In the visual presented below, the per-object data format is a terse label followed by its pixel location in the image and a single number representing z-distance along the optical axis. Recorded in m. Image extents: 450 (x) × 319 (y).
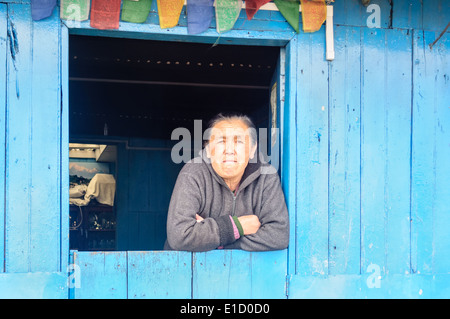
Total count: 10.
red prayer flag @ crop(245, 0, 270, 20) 2.75
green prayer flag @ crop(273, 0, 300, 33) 2.79
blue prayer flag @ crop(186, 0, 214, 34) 2.71
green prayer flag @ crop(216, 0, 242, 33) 2.73
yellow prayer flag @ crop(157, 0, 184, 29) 2.68
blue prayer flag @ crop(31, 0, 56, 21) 2.55
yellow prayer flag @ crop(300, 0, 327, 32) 2.80
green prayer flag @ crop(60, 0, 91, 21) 2.60
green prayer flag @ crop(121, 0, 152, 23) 2.65
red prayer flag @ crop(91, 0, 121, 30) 2.62
